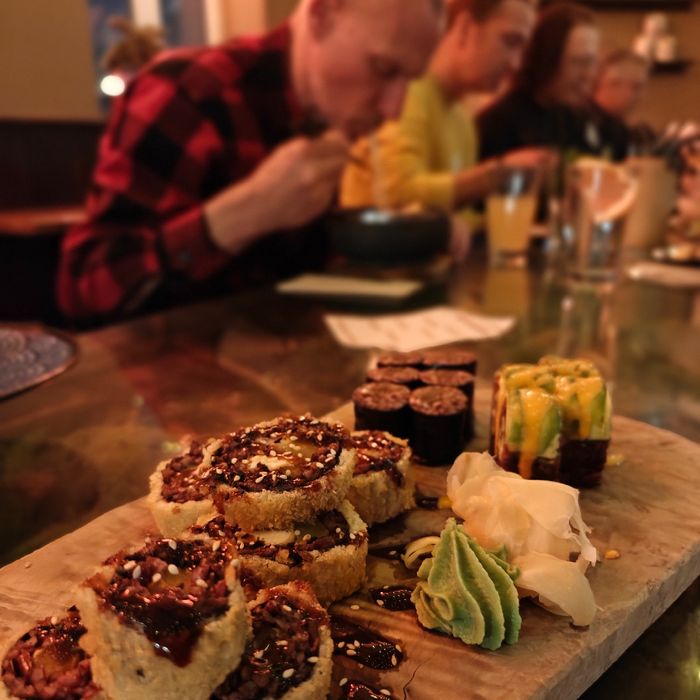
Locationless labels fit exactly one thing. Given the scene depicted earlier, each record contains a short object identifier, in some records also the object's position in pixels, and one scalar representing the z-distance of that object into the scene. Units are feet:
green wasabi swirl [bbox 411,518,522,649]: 0.98
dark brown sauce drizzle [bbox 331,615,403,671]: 0.96
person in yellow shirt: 3.80
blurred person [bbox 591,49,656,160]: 5.38
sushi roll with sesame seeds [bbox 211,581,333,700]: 0.86
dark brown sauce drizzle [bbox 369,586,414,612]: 1.06
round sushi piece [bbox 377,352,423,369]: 1.59
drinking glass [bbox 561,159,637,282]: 2.63
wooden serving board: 0.93
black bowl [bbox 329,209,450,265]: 2.61
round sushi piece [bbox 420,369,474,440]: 1.49
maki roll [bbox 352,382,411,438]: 1.41
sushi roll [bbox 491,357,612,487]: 1.27
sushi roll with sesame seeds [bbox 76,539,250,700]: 0.82
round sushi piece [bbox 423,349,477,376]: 1.57
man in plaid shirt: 2.58
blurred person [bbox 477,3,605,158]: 4.79
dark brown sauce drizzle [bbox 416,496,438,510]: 1.29
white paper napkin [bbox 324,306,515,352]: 2.02
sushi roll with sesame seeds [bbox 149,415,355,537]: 1.06
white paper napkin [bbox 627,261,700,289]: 2.68
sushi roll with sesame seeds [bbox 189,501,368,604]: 1.04
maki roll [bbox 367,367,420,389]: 1.51
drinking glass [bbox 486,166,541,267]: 3.02
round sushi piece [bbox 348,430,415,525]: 1.20
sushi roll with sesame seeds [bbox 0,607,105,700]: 0.85
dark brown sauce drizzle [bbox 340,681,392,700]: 0.91
